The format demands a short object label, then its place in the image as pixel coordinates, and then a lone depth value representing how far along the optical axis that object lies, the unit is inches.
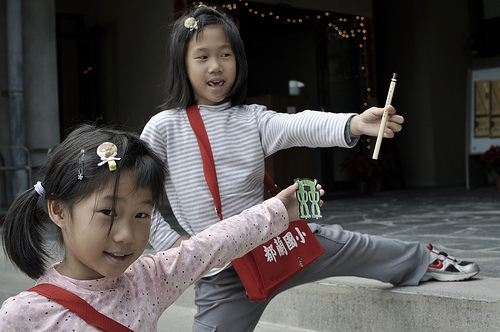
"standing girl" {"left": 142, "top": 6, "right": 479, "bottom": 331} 76.2
